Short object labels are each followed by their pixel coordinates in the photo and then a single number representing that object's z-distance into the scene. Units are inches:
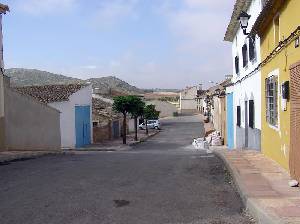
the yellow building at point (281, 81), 246.5
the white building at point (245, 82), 447.9
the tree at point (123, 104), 1115.0
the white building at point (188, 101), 3045.9
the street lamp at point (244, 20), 432.7
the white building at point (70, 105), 980.4
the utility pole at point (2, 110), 531.2
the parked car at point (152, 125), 1778.2
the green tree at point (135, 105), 1116.8
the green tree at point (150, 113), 1565.2
